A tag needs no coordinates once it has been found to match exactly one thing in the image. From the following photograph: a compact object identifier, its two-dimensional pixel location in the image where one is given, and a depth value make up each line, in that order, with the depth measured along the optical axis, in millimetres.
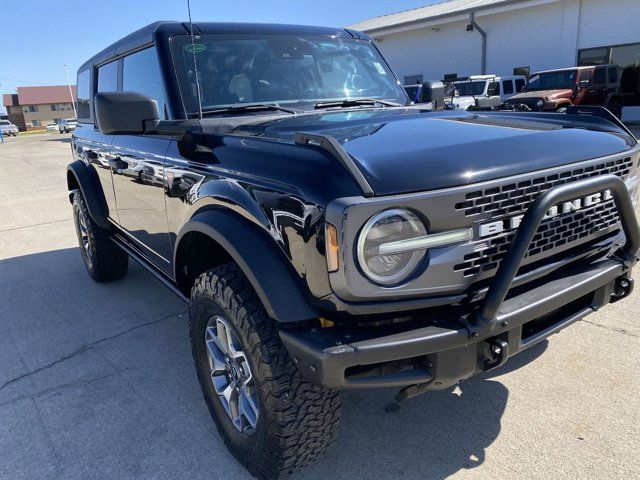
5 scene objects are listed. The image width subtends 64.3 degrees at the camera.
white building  17984
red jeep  14391
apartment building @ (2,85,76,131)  81812
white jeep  15575
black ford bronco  1704
